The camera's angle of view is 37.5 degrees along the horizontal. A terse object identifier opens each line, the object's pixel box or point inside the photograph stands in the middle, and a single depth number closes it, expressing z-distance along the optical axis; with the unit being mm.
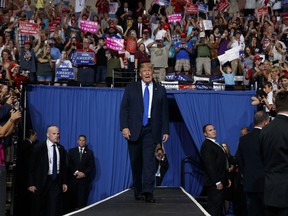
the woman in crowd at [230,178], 8368
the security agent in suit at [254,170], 5581
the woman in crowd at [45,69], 10387
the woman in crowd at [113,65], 10211
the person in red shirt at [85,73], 10433
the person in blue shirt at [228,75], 10260
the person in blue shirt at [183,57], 11125
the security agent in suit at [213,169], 6871
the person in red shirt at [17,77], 8869
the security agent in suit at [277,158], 3868
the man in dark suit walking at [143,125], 5418
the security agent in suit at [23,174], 8596
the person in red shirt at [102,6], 14154
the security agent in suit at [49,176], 7568
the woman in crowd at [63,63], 9938
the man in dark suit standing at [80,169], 8975
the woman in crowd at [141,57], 10919
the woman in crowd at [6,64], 9024
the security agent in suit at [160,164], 9475
